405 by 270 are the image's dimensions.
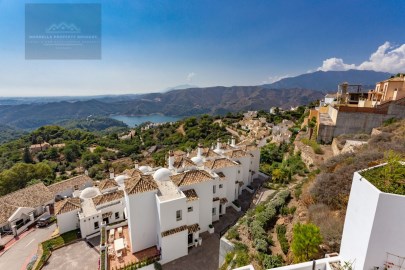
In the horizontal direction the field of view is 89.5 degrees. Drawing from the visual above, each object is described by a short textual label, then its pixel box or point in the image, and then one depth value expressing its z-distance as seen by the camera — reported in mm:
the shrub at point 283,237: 11961
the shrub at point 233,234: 14573
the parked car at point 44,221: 23383
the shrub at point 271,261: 10369
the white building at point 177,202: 15578
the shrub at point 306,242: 9203
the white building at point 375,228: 6512
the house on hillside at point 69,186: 27289
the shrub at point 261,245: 12122
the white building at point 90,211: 19656
